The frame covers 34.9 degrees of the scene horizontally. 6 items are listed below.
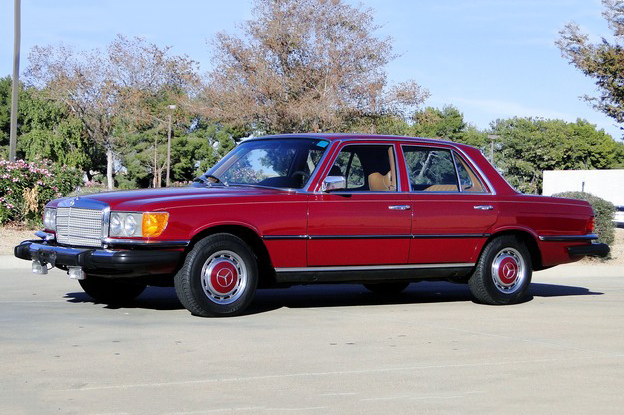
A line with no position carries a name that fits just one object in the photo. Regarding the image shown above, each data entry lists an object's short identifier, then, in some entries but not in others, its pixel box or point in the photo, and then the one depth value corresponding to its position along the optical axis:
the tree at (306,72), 37.28
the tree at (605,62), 26.78
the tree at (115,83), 64.94
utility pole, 23.95
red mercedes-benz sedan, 8.89
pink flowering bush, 19.78
